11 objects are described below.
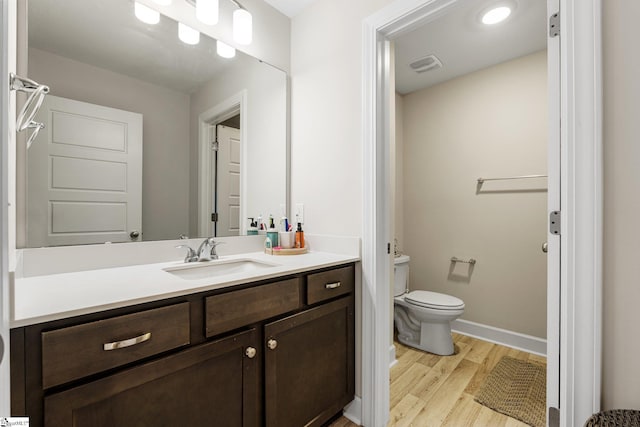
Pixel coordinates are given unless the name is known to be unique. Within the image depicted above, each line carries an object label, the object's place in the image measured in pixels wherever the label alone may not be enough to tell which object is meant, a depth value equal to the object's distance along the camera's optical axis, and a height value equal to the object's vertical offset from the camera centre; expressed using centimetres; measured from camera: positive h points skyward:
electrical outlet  184 +1
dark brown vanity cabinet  69 -45
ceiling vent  234 +125
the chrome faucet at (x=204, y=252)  145 -19
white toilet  216 -82
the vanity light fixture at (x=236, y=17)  154 +111
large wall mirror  114 +40
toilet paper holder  257 -43
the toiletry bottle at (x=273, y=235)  175 -13
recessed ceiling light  176 +125
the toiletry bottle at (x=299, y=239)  173 -15
